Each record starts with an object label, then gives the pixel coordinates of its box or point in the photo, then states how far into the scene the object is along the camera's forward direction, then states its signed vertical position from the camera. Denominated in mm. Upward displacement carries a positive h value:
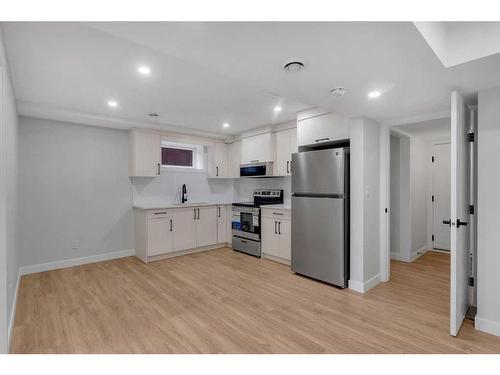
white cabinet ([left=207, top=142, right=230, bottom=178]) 5352 +517
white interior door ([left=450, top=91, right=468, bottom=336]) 2053 -199
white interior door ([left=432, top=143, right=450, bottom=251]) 4723 -192
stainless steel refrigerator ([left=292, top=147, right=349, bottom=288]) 3090 -395
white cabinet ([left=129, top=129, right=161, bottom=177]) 4324 +549
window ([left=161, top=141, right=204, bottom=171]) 4984 +601
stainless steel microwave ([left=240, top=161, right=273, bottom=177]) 4457 +275
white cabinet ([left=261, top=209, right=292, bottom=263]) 3932 -808
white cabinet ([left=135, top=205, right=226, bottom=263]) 4188 -793
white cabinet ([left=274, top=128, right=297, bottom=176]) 4125 +574
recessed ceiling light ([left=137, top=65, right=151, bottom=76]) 2265 +1049
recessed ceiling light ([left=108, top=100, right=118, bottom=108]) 3182 +1052
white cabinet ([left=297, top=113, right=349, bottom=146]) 3240 +737
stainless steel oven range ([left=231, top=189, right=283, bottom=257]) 4438 -671
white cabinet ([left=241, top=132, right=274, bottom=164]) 4449 +664
